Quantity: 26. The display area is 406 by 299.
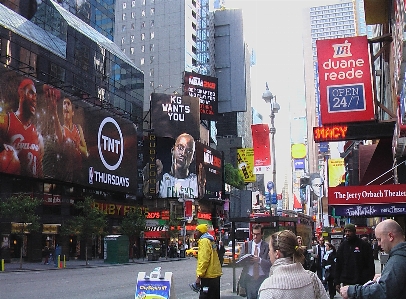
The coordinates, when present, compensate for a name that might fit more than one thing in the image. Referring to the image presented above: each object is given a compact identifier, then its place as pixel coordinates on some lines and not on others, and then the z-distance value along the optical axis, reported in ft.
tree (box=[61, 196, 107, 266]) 147.95
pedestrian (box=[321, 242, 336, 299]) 47.70
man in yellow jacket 29.63
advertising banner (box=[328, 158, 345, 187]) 223.10
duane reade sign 58.23
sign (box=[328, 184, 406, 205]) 49.75
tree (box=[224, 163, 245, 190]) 409.69
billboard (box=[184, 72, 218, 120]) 313.94
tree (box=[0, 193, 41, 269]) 120.16
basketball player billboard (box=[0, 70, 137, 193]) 140.97
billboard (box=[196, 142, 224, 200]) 288.30
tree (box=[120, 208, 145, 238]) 181.68
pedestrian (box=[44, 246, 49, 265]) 139.85
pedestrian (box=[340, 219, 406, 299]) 13.82
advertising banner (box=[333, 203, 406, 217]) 49.90
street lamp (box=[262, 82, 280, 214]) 88.38
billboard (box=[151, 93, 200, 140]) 269.03
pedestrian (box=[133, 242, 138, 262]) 184.26
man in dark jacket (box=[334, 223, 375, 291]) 30.48
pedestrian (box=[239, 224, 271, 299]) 30.53
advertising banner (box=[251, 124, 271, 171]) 88.53
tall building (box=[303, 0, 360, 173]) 431.51
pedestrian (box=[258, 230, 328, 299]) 13.41
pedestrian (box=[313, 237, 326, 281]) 60.80
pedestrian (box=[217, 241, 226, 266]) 96.53
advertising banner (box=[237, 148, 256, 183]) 291.58
